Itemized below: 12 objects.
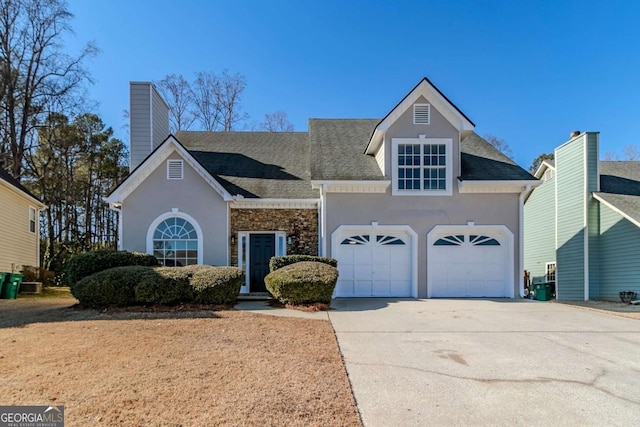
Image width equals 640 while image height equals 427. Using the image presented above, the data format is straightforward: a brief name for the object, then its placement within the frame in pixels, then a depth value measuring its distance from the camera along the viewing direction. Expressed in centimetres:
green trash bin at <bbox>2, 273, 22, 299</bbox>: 1416
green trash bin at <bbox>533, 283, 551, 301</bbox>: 1686
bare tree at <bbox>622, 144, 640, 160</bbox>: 3659
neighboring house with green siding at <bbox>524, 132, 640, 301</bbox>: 1484
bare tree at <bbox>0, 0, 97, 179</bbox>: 2344
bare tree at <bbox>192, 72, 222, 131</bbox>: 3003
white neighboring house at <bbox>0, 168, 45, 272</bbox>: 1730
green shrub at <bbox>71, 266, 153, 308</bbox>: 1038
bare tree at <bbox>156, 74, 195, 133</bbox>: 2984
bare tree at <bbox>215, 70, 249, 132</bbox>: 3020
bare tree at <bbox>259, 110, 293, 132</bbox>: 3149
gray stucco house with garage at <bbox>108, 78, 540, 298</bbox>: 1363
